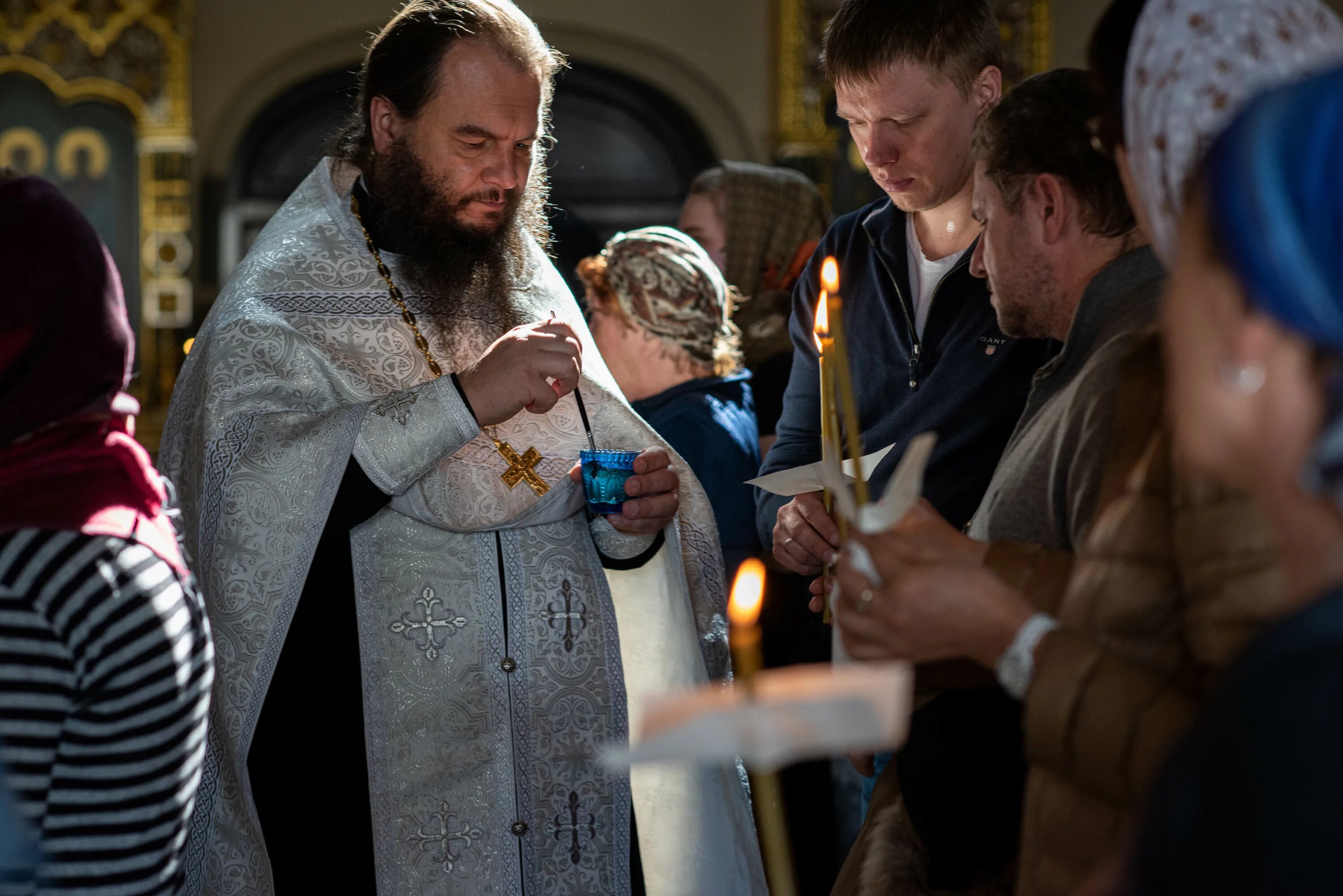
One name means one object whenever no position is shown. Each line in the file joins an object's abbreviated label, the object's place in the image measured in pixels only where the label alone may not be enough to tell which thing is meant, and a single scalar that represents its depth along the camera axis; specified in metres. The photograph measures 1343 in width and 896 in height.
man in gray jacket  1.63
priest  2.42
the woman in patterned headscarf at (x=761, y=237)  3.91
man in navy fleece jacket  2.48
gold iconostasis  8.02
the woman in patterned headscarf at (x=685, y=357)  3.33
